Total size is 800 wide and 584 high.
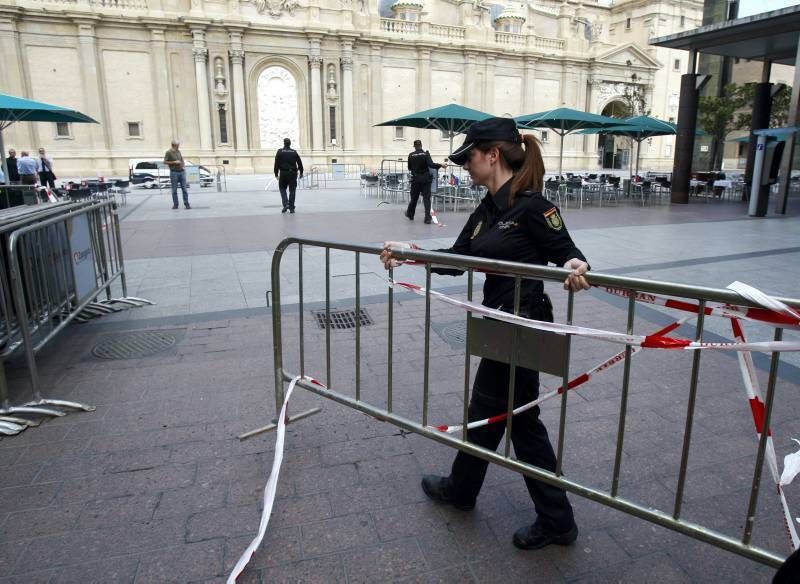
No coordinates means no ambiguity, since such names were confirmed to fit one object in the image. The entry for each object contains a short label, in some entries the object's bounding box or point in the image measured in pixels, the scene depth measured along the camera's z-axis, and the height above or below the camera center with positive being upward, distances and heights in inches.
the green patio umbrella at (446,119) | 722.2 +56.1
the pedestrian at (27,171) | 734.5 -11.7
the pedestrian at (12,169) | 740.0 -9.2
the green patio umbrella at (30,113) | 440.1 +42.6
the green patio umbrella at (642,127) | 816.9 +49.3
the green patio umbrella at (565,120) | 751.7 +55.9
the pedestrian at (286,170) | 624.1 -8.9
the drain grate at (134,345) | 196.7 -65.1
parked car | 1162.6 -24.8
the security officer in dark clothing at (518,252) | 97.9 -15.6
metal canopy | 582.9 +140.5
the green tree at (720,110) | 1163.5 +105.5
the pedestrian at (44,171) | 796.0 -12.5
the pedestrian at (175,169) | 680.4 -8.6
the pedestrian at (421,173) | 550.9 -10.9
